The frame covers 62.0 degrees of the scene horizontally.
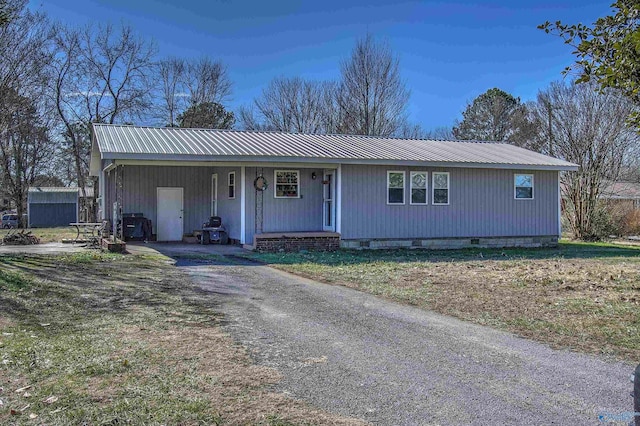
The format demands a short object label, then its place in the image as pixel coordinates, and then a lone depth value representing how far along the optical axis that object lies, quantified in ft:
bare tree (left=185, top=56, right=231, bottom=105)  116.16
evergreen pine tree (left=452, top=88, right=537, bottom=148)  121.97
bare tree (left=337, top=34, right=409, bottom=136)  101.65
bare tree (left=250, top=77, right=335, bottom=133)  113.39
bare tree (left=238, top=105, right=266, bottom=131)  118.52
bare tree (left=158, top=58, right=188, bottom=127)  112.52
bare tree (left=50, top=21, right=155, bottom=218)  98.53
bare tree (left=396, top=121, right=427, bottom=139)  109.19
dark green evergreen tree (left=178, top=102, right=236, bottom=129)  112.37
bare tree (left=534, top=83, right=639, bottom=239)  69.21
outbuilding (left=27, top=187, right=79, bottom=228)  112.16
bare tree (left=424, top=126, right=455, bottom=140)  133.43
